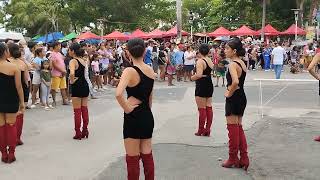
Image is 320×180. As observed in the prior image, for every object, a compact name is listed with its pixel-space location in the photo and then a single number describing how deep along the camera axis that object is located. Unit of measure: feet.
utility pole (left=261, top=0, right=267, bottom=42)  125.31
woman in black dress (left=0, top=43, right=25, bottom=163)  24.40
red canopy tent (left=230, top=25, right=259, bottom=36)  123.71
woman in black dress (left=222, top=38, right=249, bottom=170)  22.66
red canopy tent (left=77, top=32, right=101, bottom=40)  123.19
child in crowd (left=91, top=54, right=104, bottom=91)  58.14
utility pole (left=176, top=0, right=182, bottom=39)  96.63
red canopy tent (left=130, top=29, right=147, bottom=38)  119.01
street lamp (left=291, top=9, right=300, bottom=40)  117.54
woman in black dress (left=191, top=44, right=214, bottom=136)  30.14
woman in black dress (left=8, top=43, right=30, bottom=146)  28.32
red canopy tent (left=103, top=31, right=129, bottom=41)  121.19
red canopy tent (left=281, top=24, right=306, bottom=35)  122.62
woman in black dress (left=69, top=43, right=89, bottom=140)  29.99
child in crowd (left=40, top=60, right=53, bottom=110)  44.16
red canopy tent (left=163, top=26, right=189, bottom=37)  122.11
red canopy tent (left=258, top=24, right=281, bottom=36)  128.06
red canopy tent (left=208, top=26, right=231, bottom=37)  124.43
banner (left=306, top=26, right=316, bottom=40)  112.00
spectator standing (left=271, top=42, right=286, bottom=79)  74.95
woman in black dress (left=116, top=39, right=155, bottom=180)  16.79
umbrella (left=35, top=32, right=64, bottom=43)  122.82
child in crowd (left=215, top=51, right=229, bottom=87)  65.41
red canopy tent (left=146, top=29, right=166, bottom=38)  123.30
